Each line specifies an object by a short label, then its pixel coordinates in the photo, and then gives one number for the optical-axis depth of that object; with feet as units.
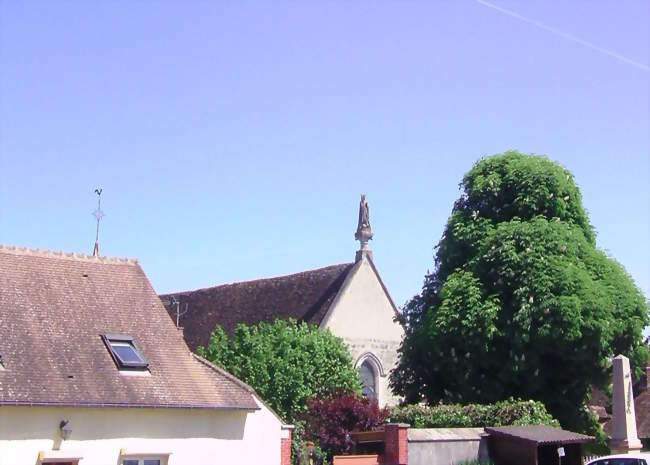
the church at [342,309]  120.47
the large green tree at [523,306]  91.91
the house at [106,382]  60.49
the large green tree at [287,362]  94.27
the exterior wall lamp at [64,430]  60.70
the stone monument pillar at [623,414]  84.28
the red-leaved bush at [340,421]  85.46
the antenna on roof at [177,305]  128.12
